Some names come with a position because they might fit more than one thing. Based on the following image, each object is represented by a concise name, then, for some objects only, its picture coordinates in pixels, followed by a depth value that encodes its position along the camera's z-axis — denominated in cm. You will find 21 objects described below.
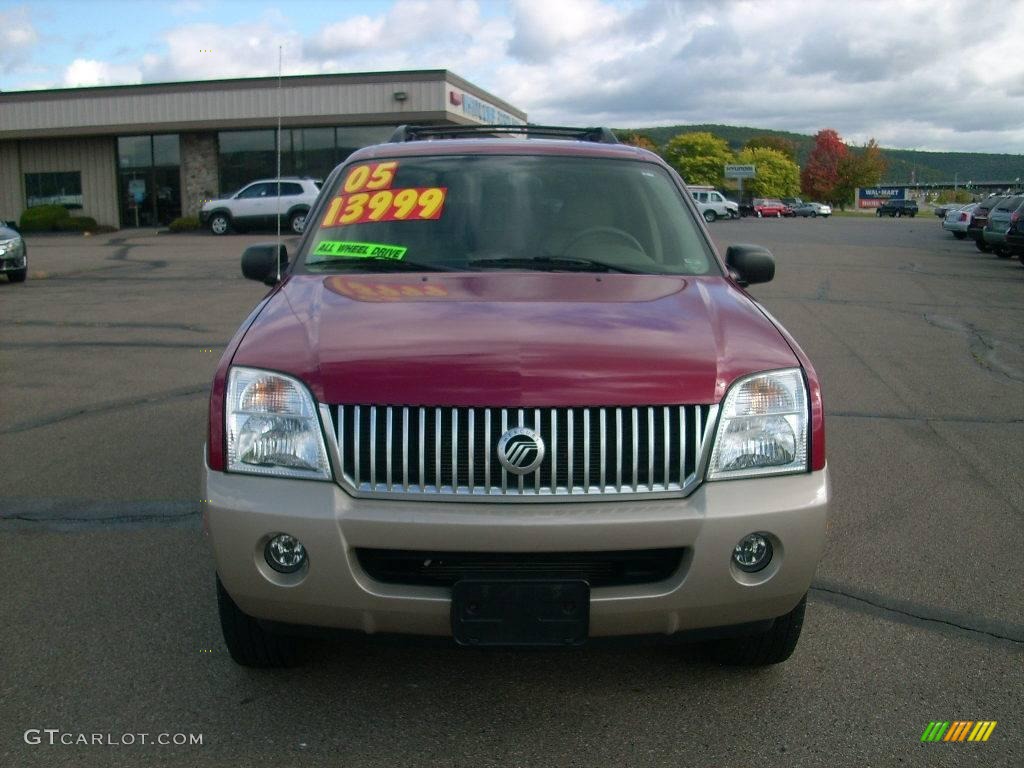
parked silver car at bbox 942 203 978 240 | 3325
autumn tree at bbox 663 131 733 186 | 10350
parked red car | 7669
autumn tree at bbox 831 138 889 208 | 13488
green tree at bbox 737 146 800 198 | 10912
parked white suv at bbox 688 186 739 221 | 5455
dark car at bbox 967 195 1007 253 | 2783
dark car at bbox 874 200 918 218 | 9100
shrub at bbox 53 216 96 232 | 3716
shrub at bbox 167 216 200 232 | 3441
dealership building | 3450
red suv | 282
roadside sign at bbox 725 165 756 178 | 8962
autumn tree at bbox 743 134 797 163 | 13112
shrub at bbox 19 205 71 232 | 3694
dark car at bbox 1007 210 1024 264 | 2097
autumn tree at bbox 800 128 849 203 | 13862
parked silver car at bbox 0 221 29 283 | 1641
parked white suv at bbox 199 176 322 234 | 3003
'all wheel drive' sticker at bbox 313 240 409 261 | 409
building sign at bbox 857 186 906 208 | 13725
